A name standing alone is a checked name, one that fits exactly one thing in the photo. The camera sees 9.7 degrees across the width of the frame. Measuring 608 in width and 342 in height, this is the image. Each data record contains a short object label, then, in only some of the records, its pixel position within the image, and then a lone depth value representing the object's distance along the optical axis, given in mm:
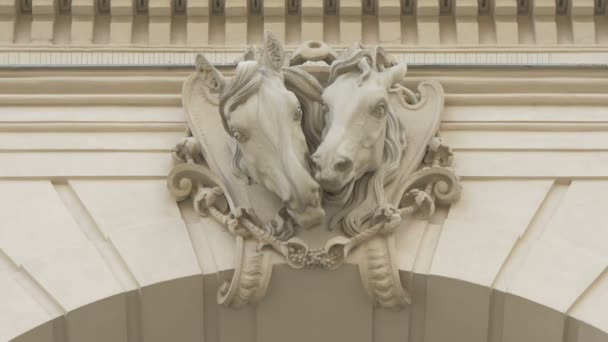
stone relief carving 17097
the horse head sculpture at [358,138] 16950
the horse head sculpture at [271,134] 16891
